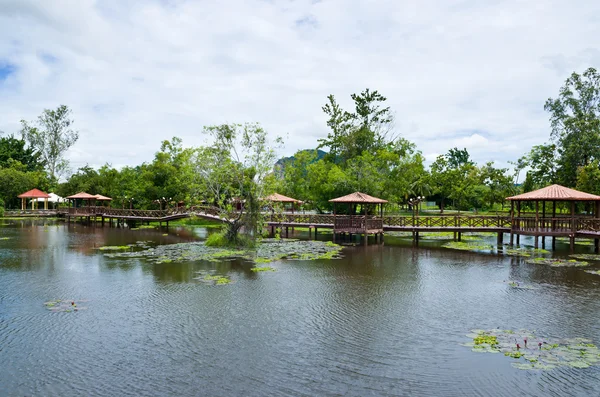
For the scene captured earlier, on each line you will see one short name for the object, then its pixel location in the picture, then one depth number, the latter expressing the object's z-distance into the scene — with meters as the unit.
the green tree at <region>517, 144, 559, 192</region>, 35.84
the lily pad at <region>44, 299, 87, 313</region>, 10.77
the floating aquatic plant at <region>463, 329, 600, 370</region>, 7.59
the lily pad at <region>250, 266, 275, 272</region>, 16.11
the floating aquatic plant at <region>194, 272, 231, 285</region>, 13.91
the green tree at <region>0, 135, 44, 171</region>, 56.30
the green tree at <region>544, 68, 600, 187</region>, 32.56
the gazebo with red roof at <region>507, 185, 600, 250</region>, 22.39
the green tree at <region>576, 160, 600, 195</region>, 28.78
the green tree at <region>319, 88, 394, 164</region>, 41.69
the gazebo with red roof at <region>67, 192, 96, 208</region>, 41.09
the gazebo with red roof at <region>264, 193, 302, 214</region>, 31.81
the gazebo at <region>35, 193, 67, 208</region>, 50.57
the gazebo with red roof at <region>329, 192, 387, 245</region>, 25.78
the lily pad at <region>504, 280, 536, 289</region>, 13.44
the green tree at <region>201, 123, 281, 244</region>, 21.98
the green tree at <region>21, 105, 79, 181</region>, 57.34
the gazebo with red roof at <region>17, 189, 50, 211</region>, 48.62
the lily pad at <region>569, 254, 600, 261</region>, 19.17
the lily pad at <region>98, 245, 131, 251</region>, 22.30
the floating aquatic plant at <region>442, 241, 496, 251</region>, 23.14
